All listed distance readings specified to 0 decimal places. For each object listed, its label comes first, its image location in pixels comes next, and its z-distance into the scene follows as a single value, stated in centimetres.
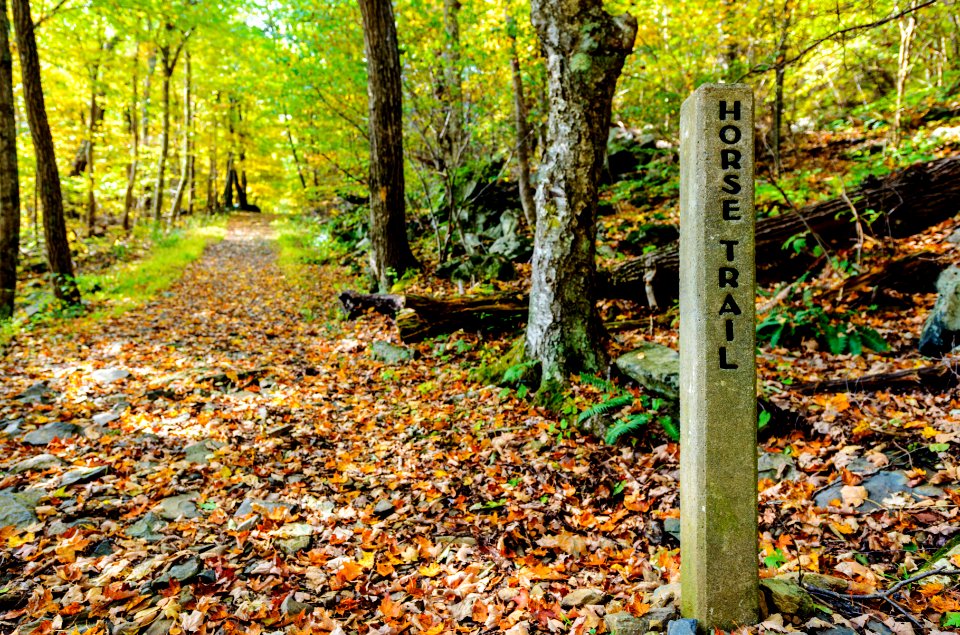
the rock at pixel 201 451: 495
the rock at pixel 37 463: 457
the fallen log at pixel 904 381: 461
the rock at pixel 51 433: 511
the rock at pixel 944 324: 506
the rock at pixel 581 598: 301
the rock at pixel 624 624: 266
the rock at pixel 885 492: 347
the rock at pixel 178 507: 406
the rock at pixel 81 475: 440
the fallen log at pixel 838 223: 747
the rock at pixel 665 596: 286
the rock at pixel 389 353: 760
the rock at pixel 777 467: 406
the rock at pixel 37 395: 609
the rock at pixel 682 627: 247
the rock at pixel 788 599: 258
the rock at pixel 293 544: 369
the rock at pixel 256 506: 414
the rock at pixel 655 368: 493
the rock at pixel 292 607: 306
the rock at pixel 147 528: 376
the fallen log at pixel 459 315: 770
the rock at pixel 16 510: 380
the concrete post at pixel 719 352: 229
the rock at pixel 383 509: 421
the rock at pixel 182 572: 327
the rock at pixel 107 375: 675
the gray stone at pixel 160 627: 287
